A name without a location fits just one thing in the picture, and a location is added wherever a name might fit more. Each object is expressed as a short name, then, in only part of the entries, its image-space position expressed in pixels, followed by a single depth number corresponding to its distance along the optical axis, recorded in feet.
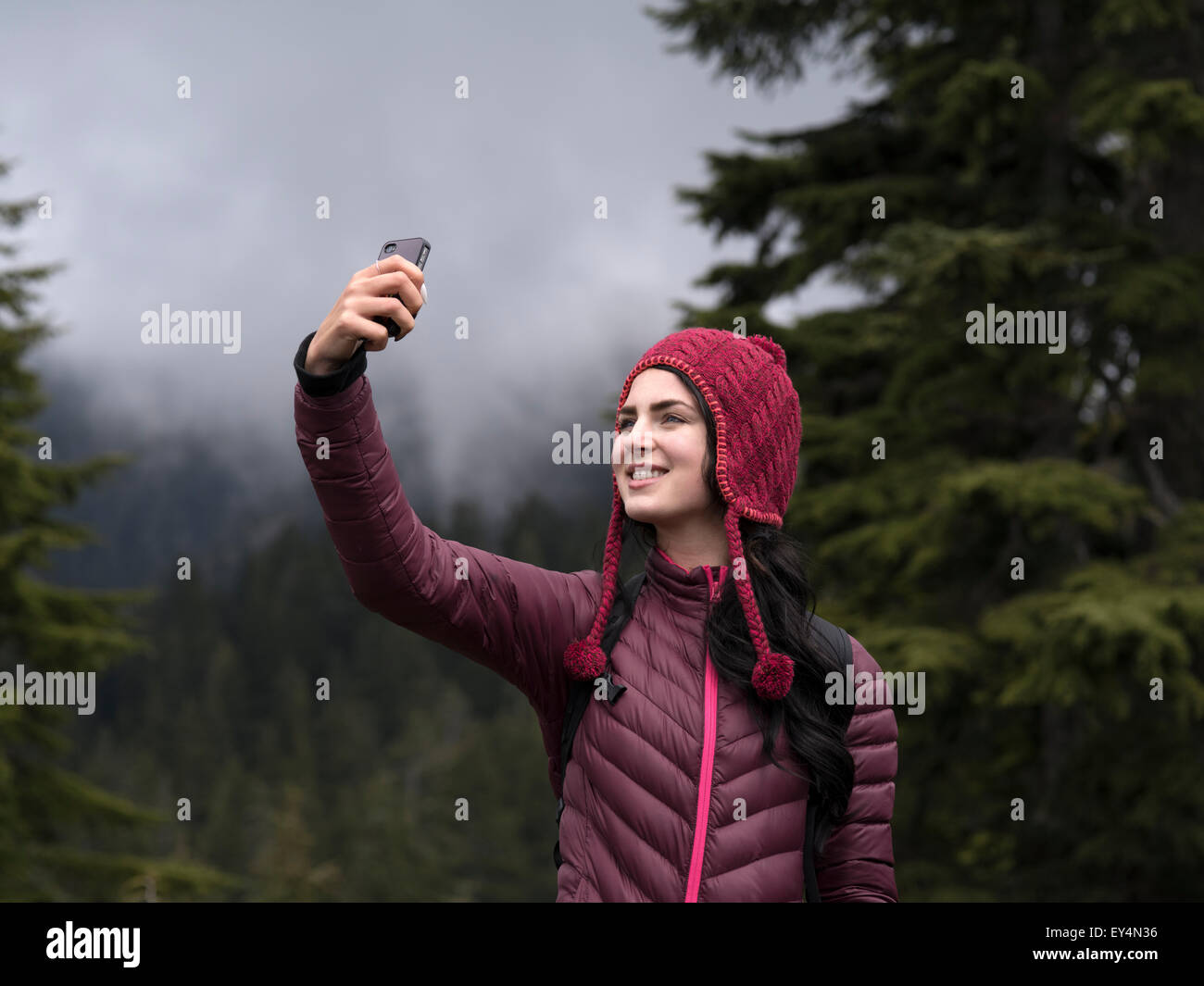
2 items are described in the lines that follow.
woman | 6.47
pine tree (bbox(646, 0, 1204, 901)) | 25.61
